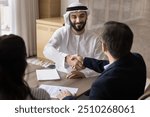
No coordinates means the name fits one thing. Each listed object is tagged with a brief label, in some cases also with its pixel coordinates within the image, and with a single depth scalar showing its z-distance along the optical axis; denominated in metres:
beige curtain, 4.44
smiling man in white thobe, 2.75
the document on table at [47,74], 2.01
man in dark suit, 1.47
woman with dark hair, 1.13
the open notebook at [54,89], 1.73
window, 4.41
